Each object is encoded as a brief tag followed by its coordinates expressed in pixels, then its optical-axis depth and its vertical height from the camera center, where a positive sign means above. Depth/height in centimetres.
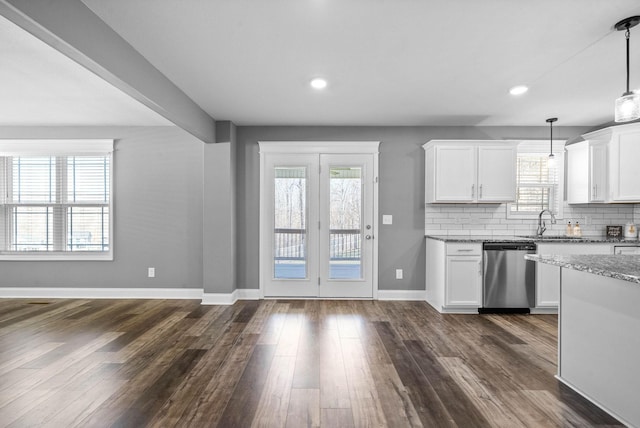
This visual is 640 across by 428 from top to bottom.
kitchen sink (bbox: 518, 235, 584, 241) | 465 -31
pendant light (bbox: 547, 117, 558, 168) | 441 +92
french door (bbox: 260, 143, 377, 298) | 489 -14
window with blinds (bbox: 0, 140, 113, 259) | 507 +9
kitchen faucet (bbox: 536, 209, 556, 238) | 480 -14
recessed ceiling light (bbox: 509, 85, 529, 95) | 346 +124
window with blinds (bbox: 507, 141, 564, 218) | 490 +41
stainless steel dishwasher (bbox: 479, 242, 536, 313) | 423 -74
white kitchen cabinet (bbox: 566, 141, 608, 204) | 444 +55
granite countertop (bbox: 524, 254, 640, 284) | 179 -29
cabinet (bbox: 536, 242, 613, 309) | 419 -66
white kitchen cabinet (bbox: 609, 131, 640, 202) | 424 +59
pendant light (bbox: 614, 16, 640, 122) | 217 +69
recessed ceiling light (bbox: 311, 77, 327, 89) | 328 +122
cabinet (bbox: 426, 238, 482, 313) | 426 -75
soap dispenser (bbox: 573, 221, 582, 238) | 479 -23
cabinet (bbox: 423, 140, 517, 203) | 449 +55
